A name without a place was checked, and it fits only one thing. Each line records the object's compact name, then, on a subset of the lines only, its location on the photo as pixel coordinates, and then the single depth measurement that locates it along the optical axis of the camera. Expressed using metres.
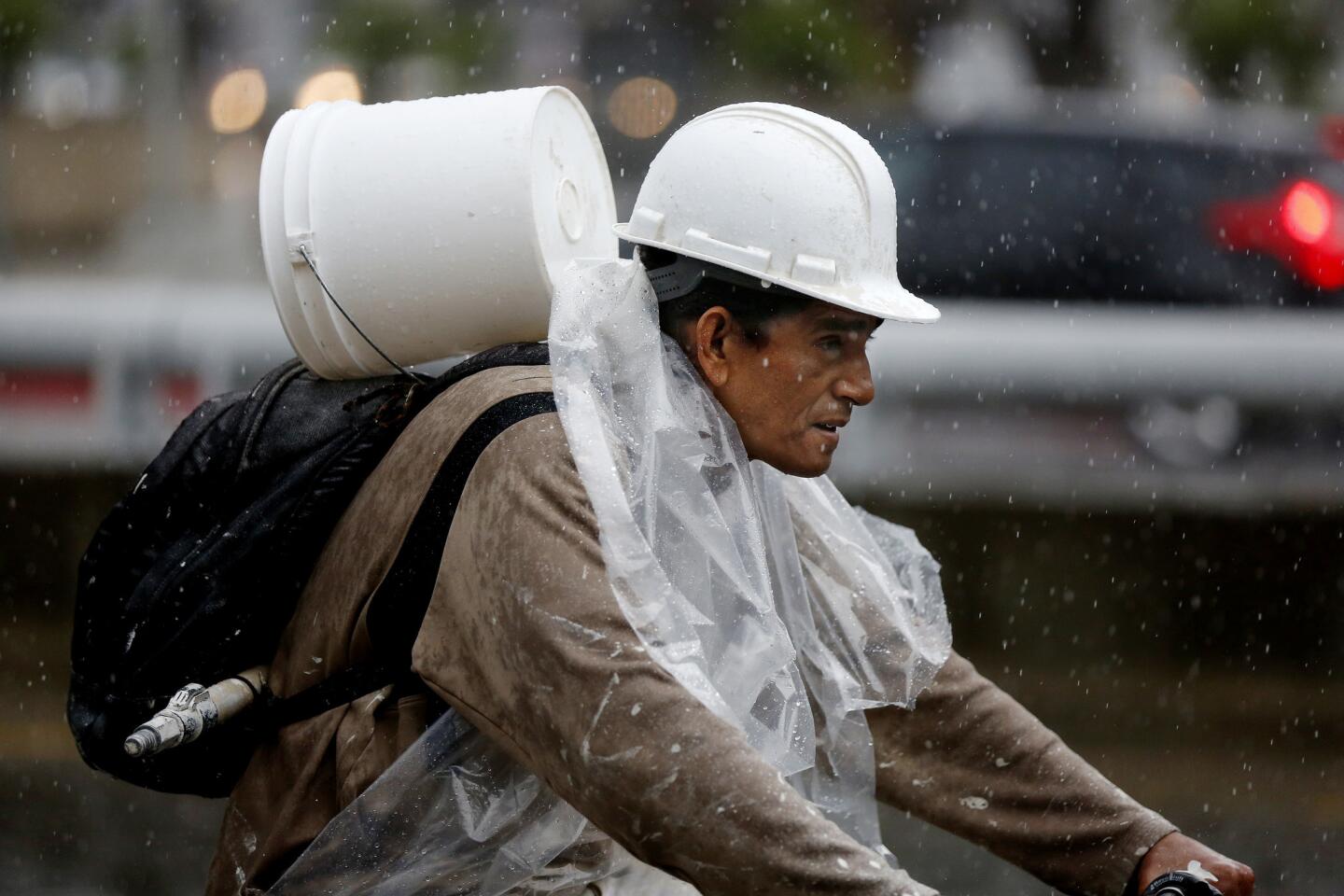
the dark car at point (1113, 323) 12.98
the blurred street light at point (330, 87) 28.86
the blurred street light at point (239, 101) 30.25
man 3.74
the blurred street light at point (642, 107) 28.47
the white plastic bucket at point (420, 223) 4.55
